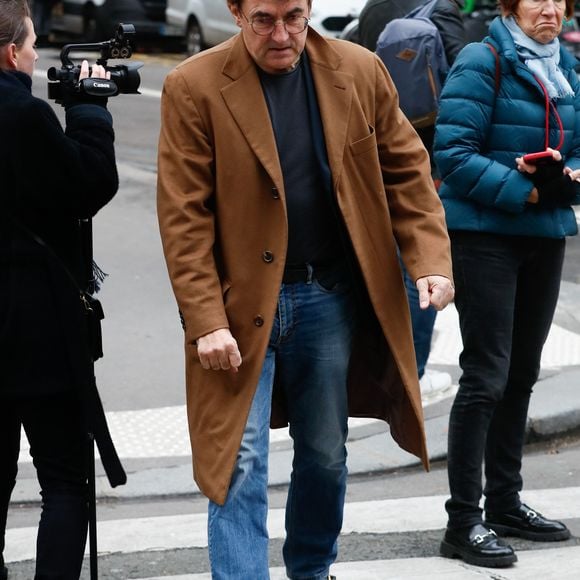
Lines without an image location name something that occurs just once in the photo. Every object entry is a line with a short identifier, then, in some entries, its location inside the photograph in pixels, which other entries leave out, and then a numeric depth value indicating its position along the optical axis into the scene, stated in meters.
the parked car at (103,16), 33.13
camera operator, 5.44
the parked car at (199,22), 30.41
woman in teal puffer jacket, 6.61
